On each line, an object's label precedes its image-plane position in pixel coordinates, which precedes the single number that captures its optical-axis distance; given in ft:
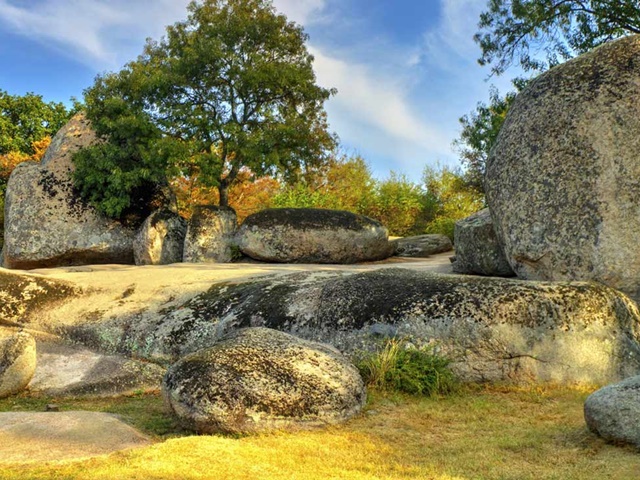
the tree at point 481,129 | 80.74
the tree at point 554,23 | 70.38
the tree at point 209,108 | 64.34
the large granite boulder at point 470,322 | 27.43
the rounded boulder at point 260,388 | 21.47
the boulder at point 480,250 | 39.83
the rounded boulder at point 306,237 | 57.26
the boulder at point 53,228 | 61.62
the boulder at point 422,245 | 68.74
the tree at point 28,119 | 133.80
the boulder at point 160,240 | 59.41
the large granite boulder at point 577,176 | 33.04
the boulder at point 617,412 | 19.65
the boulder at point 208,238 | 59.31
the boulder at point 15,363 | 28.63
